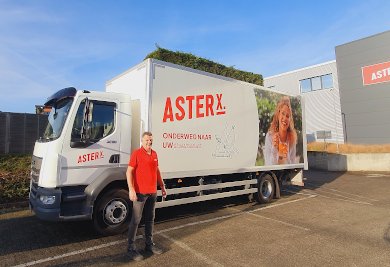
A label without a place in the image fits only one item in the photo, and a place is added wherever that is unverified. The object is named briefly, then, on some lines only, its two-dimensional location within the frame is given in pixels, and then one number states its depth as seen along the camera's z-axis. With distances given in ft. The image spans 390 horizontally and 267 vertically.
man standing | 16.44
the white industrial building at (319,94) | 101.89
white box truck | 19.45
